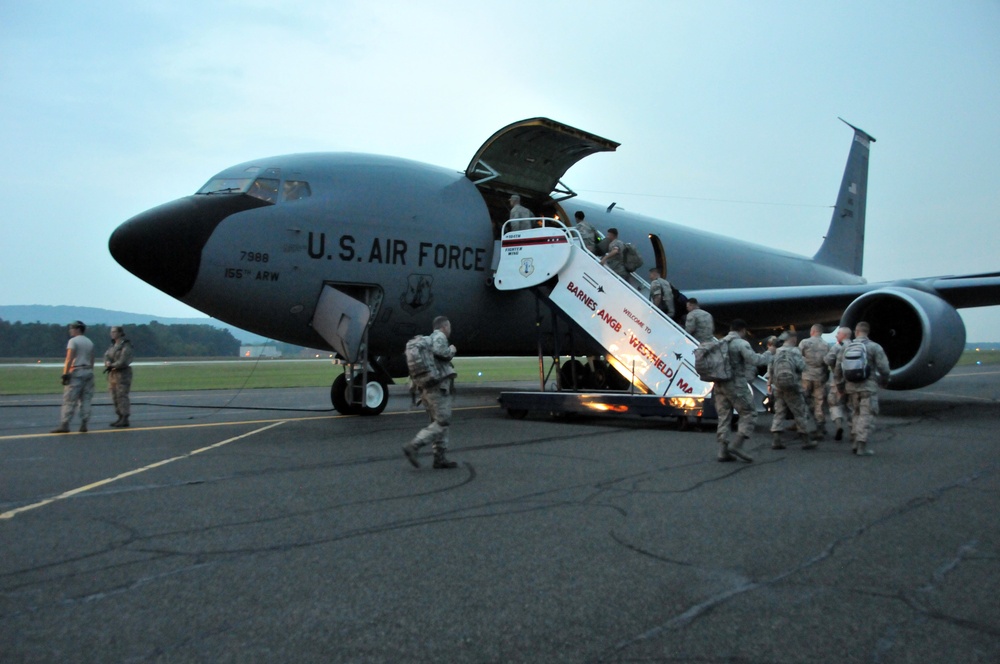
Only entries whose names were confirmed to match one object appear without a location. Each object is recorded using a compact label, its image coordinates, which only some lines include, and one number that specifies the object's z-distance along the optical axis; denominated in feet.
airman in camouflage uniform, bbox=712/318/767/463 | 25.32
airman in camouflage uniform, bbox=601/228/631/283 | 39.68
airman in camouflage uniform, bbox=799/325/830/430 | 31.55
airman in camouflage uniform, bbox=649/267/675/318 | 39.58
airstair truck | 34.88
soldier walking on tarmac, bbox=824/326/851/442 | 30.78
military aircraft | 33.37
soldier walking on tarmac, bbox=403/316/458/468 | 23.77
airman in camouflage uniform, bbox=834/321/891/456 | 27.30
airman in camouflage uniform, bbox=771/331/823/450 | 29.30
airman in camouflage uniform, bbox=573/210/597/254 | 41.96
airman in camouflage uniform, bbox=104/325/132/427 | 37.42
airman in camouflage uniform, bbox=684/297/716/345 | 30.99
